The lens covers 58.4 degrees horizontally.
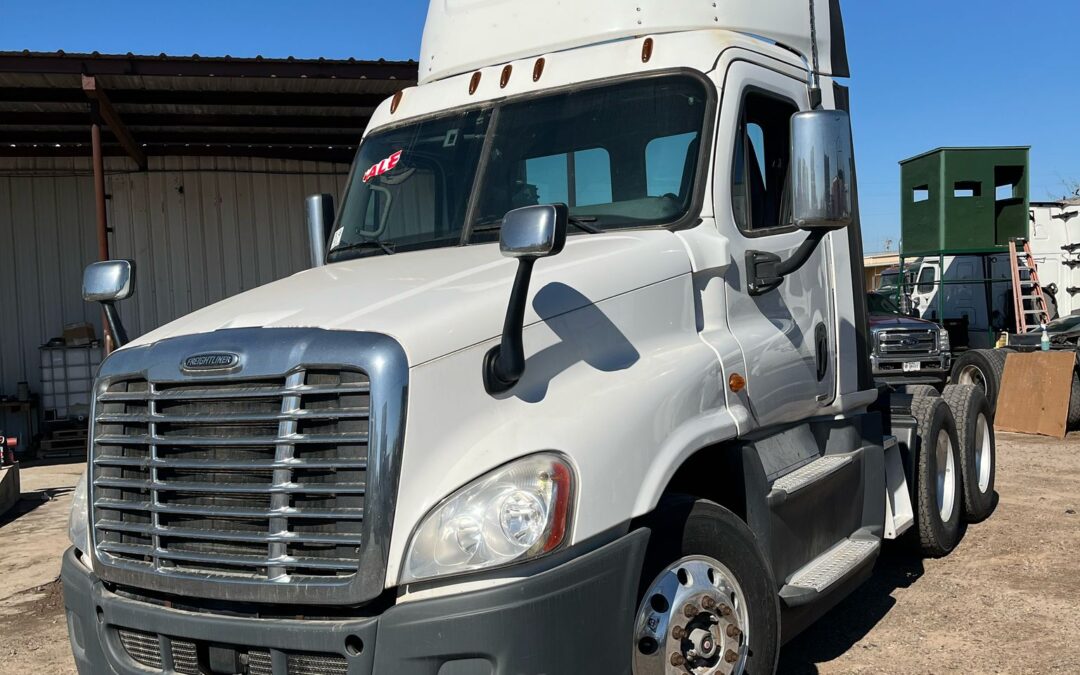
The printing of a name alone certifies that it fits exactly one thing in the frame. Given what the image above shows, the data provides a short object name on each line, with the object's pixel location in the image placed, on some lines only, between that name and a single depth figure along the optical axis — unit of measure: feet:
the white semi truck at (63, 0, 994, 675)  8.86
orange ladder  59.77
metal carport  42.06
